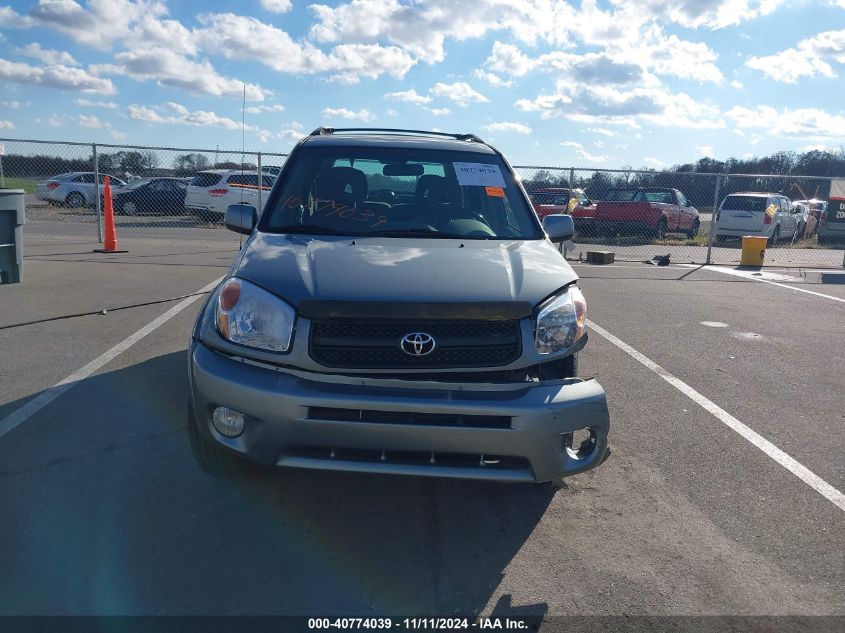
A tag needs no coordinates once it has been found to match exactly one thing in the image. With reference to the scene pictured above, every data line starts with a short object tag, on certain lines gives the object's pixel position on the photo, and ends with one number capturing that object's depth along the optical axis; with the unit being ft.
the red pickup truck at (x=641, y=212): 65.87
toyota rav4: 9.69
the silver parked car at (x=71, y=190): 80.38
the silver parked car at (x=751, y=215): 67.51
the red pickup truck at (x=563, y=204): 66.23
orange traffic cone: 42.81
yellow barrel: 48.98
